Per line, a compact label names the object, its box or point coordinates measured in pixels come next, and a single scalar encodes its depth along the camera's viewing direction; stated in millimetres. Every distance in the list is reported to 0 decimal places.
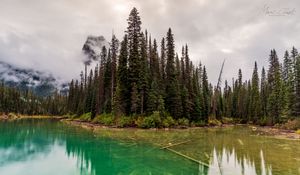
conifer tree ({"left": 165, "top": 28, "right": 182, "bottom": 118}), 61156
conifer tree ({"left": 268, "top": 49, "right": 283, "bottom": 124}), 69250
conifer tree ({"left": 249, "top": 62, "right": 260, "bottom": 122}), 84250
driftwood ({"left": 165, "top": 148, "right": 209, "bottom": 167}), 20188
